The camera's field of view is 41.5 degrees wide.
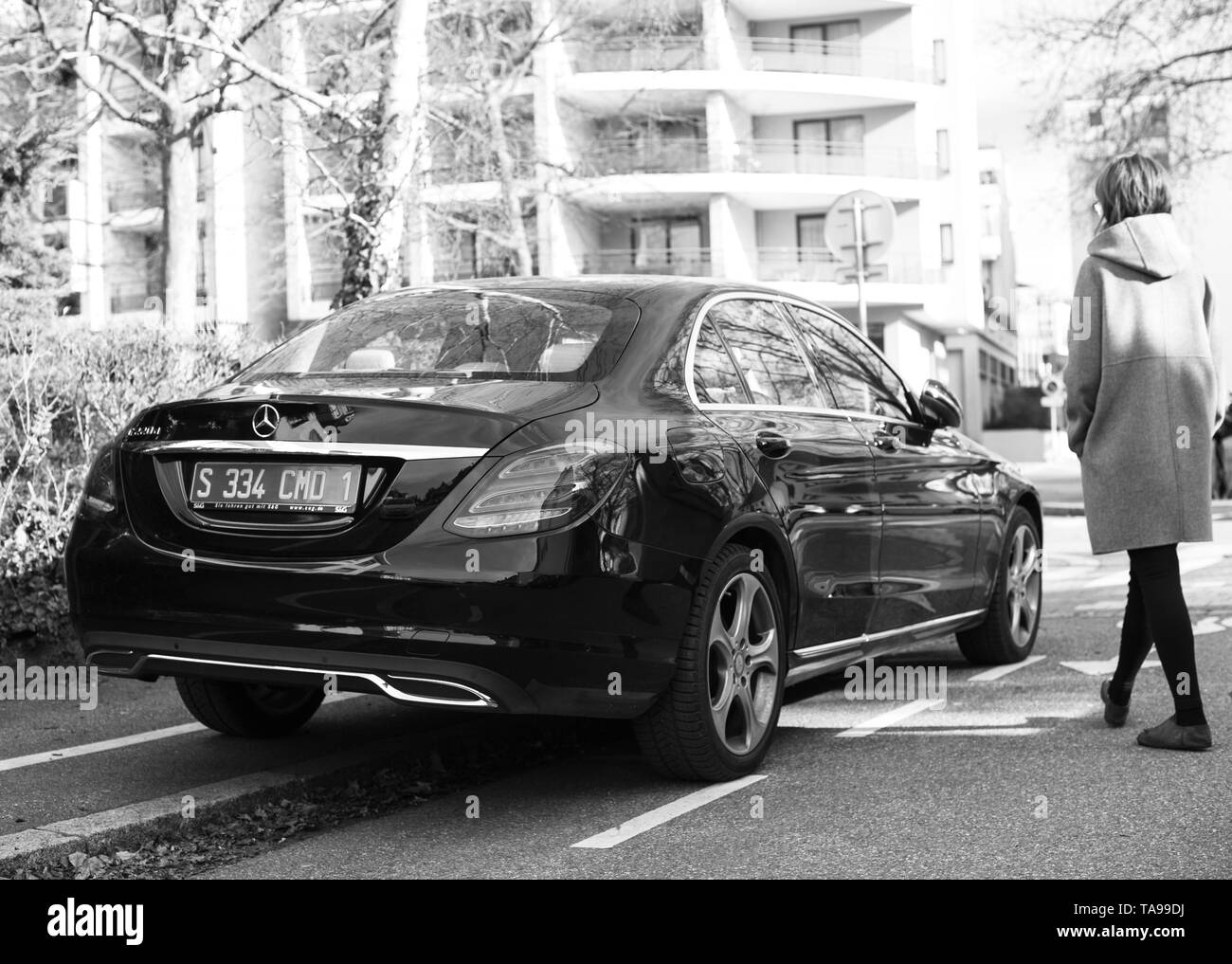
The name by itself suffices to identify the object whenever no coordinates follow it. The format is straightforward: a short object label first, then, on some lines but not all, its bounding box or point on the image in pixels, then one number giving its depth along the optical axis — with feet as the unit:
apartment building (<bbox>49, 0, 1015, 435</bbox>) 142.92
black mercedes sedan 14.06
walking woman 17.69
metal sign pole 45.19
